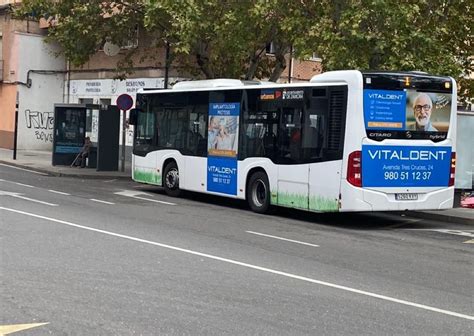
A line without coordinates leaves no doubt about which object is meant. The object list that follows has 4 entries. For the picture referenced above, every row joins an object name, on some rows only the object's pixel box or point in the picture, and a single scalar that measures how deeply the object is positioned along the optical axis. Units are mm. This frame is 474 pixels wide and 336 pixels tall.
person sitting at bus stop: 25219
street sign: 22464
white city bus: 12719
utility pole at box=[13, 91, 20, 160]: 27125
